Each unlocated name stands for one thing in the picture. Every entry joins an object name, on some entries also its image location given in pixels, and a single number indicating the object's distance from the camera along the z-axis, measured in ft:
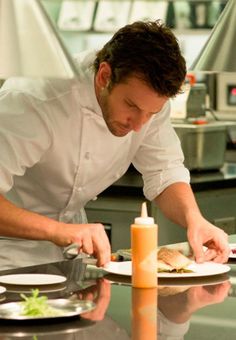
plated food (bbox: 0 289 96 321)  7.53
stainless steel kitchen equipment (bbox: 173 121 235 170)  17.95
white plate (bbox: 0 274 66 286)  8.80
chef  9.92
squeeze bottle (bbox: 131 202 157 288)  8.70
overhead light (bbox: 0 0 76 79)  7.07
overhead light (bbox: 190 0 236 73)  10.17
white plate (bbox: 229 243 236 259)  10.63
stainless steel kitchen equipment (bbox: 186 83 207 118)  19.04
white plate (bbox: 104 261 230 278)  9.45
